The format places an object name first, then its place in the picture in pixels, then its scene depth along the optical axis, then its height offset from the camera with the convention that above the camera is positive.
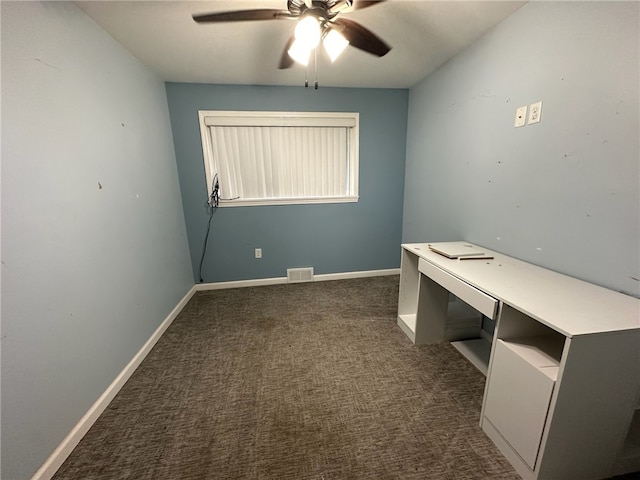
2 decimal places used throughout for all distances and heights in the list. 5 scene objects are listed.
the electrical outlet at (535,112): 1.48 +0.37
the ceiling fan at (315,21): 1.26 +0.81
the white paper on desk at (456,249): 1.72 -0.54
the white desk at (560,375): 0.91 -0.79
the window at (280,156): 2.75 +0.25
